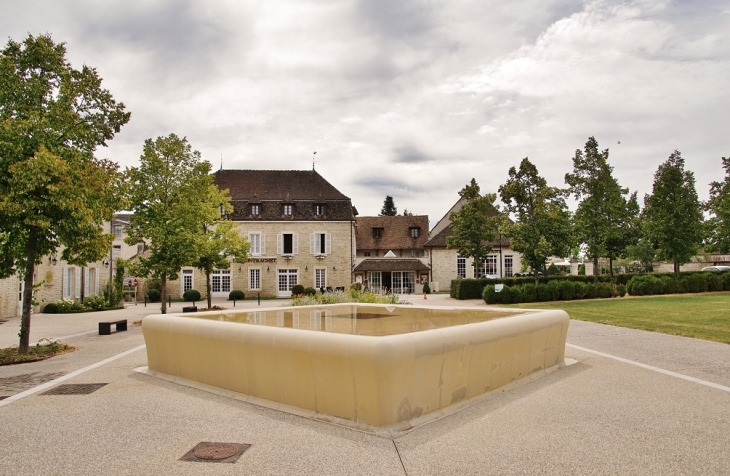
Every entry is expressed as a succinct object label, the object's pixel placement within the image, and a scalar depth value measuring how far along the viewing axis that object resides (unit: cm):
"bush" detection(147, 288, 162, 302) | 4025
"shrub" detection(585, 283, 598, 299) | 3212
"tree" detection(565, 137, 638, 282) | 3506
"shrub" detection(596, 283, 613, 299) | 3234
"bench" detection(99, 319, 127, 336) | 1736
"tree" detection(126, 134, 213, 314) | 2247
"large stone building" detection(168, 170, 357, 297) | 4541
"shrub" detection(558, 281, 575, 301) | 3139
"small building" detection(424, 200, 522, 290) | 4819
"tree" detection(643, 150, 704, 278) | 3541
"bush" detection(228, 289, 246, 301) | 4119
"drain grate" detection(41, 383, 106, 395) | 837
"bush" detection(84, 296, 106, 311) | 3050
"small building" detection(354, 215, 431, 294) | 4794
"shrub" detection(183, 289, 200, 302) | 3983
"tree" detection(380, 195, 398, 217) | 10156
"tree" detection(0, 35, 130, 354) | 1217
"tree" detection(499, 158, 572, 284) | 3281
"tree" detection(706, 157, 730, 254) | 4056
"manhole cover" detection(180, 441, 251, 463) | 521
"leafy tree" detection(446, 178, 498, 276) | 3956
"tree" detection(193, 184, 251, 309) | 2594
